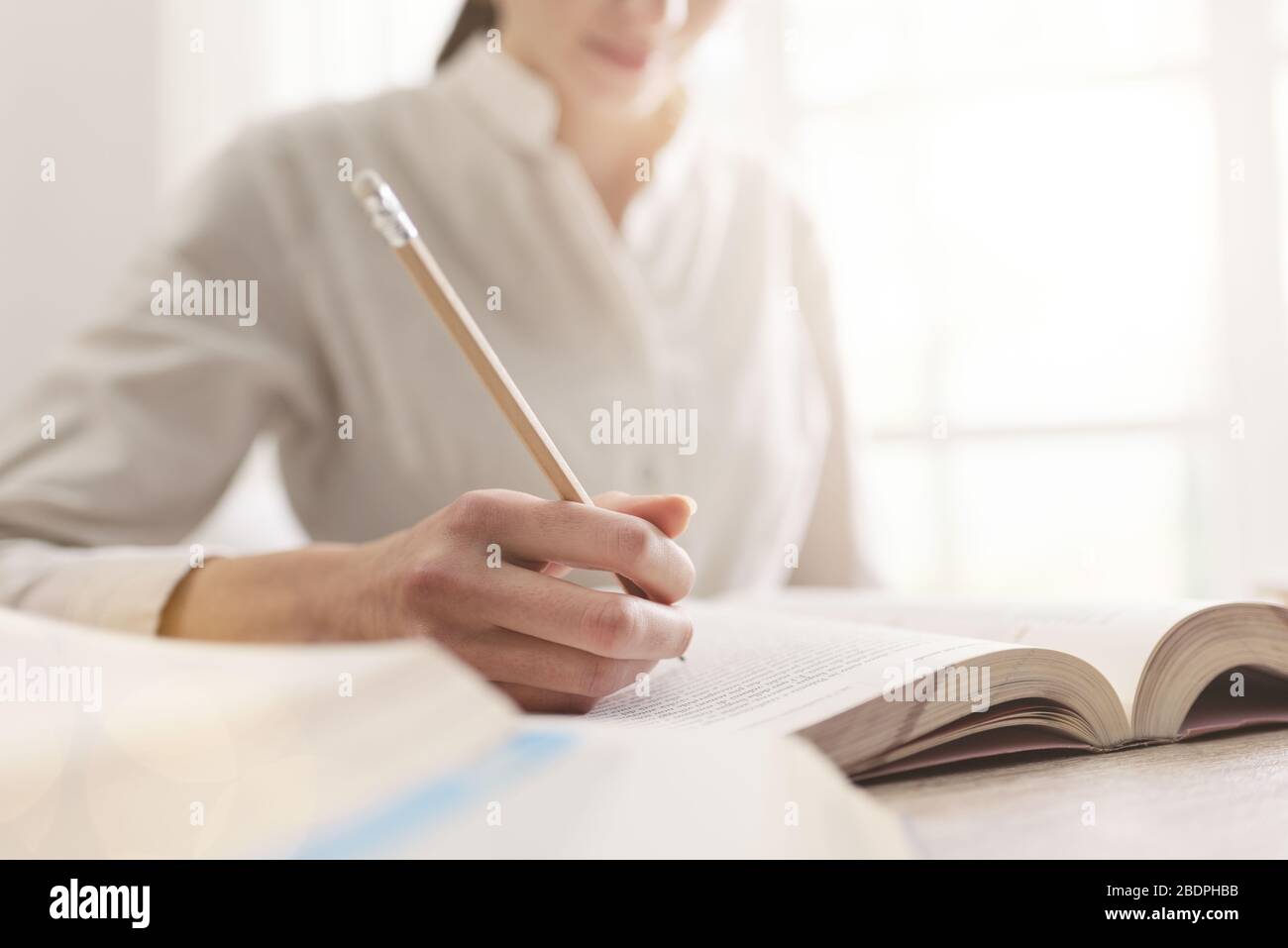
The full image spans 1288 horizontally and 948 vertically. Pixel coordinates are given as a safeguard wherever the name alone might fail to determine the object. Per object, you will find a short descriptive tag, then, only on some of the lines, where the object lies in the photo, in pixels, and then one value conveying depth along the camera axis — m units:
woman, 0.65
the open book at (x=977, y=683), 0.33
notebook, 0.23
